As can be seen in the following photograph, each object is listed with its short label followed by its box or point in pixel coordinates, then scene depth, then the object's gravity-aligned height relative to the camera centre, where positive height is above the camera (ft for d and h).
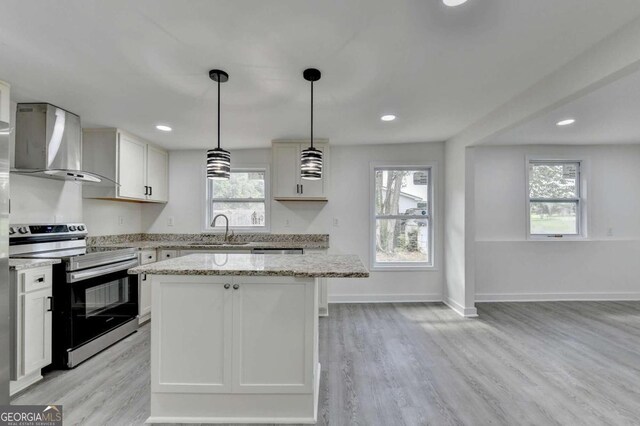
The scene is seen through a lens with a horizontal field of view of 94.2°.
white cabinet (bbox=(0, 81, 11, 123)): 7.18 +2.91
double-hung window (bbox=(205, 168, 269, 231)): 14.29 +1.03
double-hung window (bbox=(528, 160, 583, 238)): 14.58 +1.04
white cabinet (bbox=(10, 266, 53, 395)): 6.70 -2.45
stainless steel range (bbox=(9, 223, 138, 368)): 7.77 -2.02
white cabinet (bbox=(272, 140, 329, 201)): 12.96 +2.03
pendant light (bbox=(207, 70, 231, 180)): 7.06 +1.44
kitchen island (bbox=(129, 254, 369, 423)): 5.94 -2.55
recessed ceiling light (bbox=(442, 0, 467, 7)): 4.76 +3.52
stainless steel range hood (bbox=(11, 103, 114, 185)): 8.56 +2.30
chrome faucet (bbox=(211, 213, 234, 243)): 13.59 -0.67
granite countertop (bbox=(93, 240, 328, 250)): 11.85 -1.02
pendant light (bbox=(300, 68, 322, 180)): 7.15 +1.48
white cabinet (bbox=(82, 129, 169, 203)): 11.15 +2.27
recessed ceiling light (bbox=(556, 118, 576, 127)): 10.75 +3.65
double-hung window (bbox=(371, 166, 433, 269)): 14.33 +0.26
